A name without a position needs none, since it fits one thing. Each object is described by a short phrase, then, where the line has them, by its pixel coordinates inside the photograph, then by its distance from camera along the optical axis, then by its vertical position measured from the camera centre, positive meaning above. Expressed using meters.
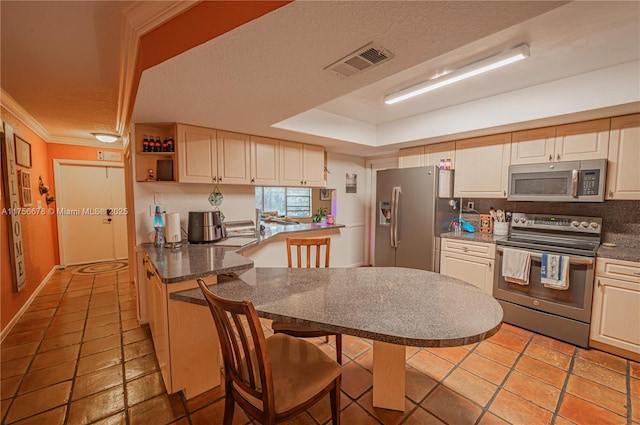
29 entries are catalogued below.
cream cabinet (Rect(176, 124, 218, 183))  2.71 +0.44
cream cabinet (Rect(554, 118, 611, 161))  2.47 +0.56
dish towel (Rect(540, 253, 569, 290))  2.39 -0.67
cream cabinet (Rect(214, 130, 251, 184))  2.98 +0.44
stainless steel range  2.36 -0.79
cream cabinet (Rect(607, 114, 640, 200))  2.32 +0.35
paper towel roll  2.50 -0.30
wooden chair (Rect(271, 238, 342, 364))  1.73 -0.86
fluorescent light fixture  1.87 +1.00
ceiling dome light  3.90 +0.87
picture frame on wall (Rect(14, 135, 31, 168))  3.03 +0.51
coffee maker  2.69 -0.31
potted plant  4.47 -0.31
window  3.96 -0.06
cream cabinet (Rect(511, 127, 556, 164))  2.76 +0.56
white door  4.73 -0.33
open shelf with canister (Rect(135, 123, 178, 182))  2.72 +0.41
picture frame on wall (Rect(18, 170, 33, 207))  3.08 +0.09
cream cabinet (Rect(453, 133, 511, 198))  3.08 +0.38
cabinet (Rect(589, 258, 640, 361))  2.15 -0.91
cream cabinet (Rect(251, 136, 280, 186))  3.24 +0.44
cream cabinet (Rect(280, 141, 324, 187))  3.53 +0.44
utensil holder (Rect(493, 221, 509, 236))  3.24 -0.37
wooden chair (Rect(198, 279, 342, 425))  1.04 -0.83
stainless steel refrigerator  3.35 -0.21
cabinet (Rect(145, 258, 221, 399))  1.65 -0.96
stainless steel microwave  2.46 +0.17
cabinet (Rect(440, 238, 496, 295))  2.94 -0.73
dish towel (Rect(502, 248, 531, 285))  2.62 -0.68
